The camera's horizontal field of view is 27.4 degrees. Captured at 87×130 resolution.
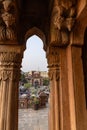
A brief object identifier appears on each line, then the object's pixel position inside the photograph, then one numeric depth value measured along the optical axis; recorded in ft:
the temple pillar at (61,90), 4.13
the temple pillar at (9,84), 4.14
